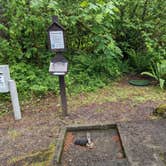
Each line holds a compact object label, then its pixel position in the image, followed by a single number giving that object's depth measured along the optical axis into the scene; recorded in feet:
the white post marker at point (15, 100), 8.88
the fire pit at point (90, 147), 6.28
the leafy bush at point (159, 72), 12.64
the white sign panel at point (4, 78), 8.78
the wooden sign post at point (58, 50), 8.15
